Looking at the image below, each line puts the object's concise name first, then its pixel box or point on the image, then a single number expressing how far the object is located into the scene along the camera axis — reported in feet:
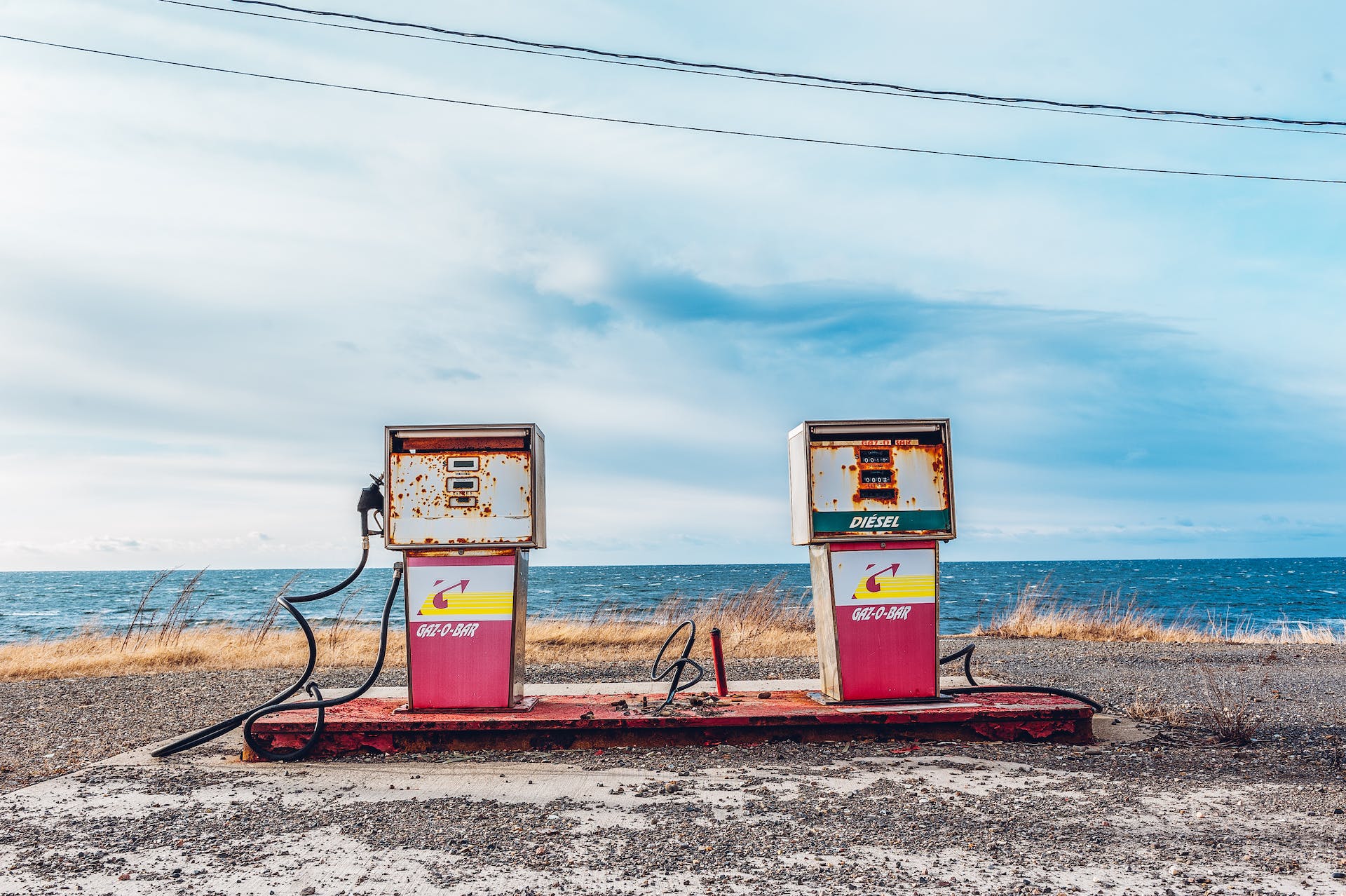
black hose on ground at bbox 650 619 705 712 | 21.24
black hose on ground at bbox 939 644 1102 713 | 21.21
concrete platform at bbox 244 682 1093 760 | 19.92
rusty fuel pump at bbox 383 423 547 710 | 20.99
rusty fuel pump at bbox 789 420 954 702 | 21.50
